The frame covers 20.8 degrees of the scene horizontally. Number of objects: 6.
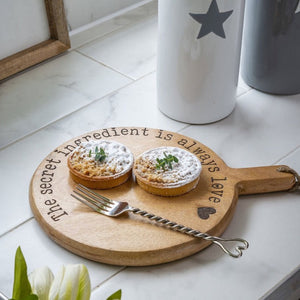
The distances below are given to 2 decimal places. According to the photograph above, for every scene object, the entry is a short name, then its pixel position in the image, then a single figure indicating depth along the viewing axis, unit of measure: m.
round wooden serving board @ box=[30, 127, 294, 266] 0.88
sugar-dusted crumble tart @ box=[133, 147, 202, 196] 0.93
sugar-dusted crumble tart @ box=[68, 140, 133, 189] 0.94
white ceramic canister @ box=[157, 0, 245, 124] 0.98
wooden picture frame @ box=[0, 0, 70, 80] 1.18
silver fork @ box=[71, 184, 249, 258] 0.88
